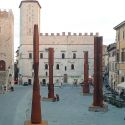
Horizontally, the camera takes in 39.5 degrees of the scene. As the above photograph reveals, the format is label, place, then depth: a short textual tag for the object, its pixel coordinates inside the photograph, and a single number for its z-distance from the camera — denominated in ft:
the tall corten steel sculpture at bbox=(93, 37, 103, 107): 41.80
